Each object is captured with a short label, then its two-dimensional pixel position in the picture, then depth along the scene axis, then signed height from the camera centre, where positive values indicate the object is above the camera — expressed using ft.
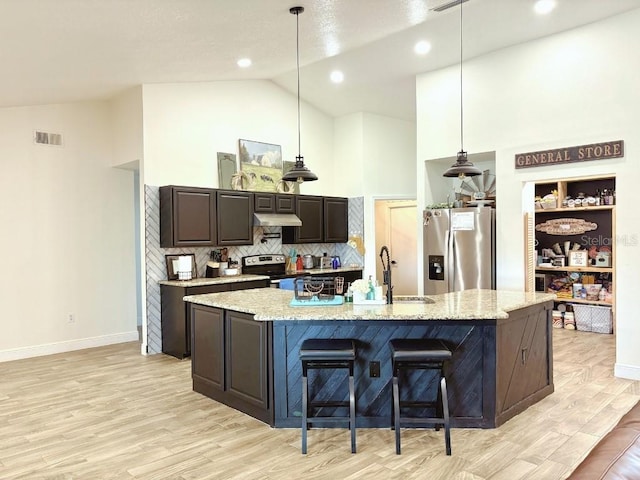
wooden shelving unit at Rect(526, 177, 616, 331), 22.04 +0.69
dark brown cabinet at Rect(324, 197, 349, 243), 25.32 +0.87
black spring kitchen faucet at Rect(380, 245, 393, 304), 11.97 -1.21
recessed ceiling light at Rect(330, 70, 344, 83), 21.72 +7.41
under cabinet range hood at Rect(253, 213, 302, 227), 21.63 +0.78
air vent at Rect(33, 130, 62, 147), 19.22 +4.14
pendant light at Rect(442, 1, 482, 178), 13.65 +1.87
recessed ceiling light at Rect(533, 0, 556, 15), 15.26 +7.43
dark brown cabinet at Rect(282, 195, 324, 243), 23.97 +0.68
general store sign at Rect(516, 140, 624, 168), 15.89 +2.81
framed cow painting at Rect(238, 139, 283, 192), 22.27 +3.50
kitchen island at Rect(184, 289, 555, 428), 11.28 -2.87
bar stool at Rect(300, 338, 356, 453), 10.41 -2.86
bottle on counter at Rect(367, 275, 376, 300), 12.12 -1.47
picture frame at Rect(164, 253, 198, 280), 19.62 -1.17
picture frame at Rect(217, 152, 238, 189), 21.43 +3.13
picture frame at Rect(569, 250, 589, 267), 22.71 -1.20
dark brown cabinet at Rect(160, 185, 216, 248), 18.93 +0.86
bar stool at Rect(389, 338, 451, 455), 10.32 -2.87
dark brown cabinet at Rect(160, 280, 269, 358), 18.21 -3.04
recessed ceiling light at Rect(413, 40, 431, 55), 18.53 +7.45
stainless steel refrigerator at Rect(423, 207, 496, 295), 19.54 -0.62
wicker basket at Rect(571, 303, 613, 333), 21.65 -3.95
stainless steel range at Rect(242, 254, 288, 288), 22.41 -1.42
